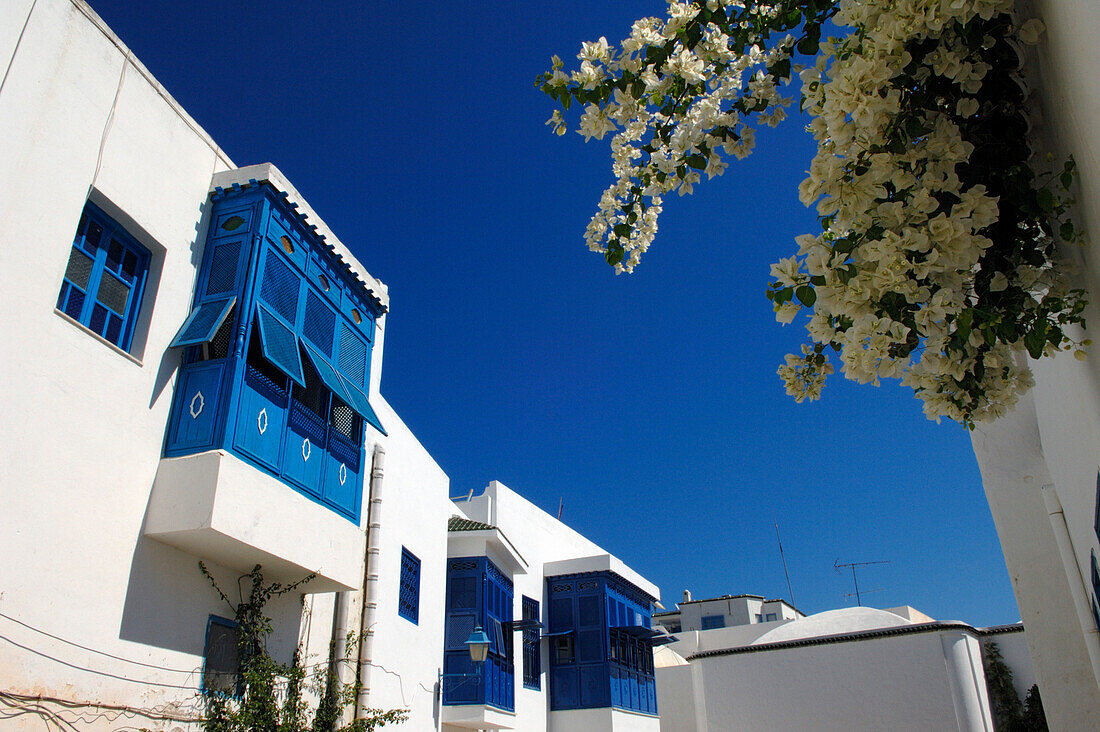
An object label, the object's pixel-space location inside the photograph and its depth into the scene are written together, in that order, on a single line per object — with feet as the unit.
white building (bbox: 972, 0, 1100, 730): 5.93
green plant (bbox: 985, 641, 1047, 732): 49.34
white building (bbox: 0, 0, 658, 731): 17.92
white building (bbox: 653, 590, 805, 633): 121.60
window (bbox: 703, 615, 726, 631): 122.93
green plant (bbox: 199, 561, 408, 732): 21.84
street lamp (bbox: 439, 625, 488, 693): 38.22
